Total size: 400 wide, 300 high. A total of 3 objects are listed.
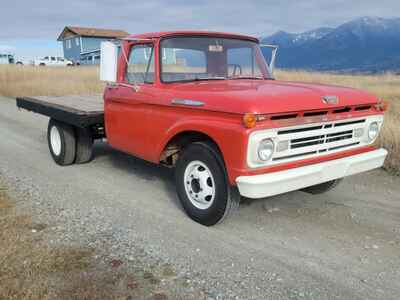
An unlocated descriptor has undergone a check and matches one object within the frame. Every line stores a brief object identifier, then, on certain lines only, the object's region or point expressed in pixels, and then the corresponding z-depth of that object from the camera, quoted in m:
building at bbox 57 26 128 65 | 51.44
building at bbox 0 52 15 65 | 60.50
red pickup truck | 3.36
